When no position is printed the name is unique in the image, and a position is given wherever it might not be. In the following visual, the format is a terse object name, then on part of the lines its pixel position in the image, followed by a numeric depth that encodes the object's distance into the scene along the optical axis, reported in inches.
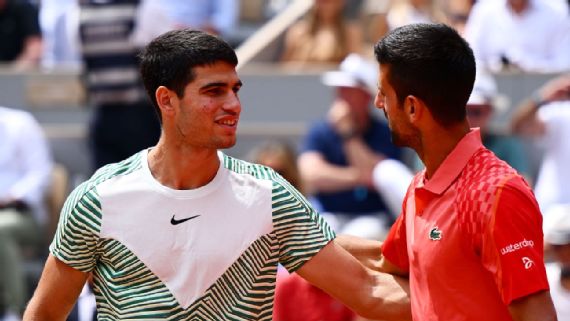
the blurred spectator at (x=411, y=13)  738.8
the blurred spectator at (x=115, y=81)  681.6
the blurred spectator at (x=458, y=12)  771.4
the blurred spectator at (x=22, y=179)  681.0
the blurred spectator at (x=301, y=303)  515.2
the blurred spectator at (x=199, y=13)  733.9
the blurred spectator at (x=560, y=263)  497.4
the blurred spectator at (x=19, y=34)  804.6
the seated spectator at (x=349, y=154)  647.1
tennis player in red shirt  289.1
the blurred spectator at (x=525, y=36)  724.0
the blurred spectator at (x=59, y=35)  805.9
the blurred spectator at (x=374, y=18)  762.3
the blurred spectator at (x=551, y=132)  628.1
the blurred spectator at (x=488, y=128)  609.0
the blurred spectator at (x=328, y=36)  735.7
